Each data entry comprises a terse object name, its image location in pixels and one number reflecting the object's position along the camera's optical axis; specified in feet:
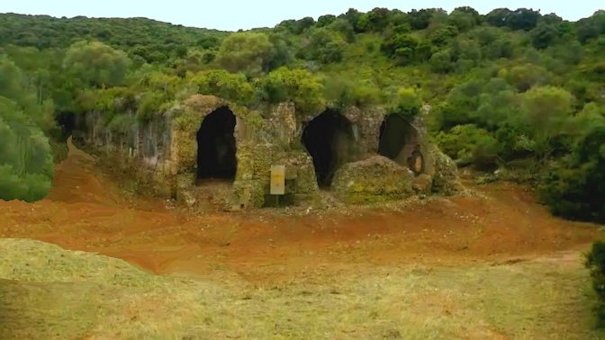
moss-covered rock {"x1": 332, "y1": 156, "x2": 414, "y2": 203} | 87.35
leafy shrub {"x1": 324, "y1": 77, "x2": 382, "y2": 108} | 93.09
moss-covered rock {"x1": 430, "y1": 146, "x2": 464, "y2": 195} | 94.48
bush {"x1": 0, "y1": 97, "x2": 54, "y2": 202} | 64.44
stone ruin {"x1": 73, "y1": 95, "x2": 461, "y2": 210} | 85.81
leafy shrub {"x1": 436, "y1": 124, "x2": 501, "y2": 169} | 120.37
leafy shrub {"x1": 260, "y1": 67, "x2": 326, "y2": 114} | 89.35
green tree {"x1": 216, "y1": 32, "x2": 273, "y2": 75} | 154.51
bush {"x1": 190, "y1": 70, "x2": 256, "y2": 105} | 88.89
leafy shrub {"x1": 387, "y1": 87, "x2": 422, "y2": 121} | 95.40
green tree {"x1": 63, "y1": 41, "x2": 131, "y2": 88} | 146.20
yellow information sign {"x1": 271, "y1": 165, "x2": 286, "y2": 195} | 84.33
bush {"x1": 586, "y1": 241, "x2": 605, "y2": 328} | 44.06
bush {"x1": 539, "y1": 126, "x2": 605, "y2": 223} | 87.92
